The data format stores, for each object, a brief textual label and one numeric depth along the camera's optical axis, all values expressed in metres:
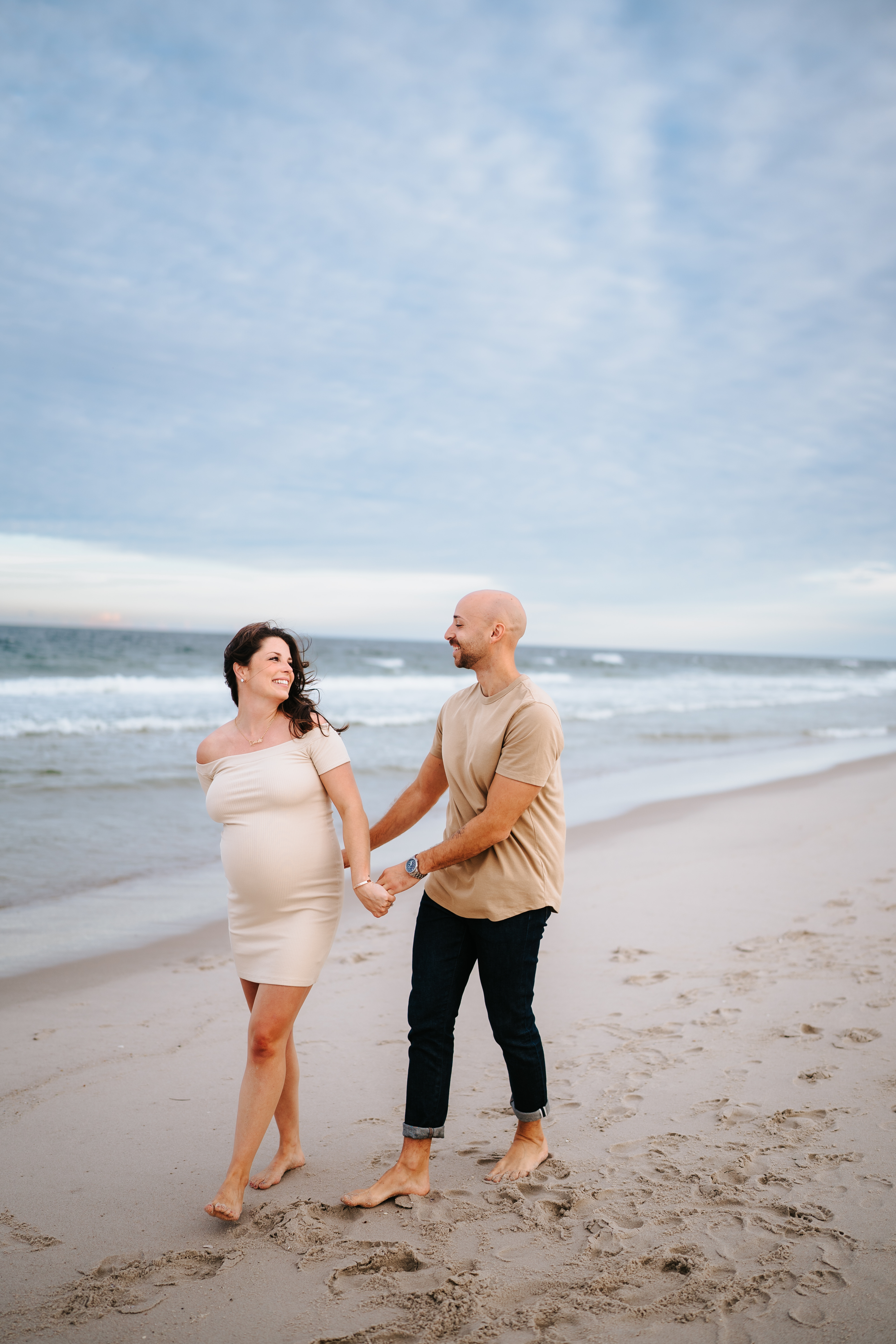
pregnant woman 2.99
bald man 3.05
